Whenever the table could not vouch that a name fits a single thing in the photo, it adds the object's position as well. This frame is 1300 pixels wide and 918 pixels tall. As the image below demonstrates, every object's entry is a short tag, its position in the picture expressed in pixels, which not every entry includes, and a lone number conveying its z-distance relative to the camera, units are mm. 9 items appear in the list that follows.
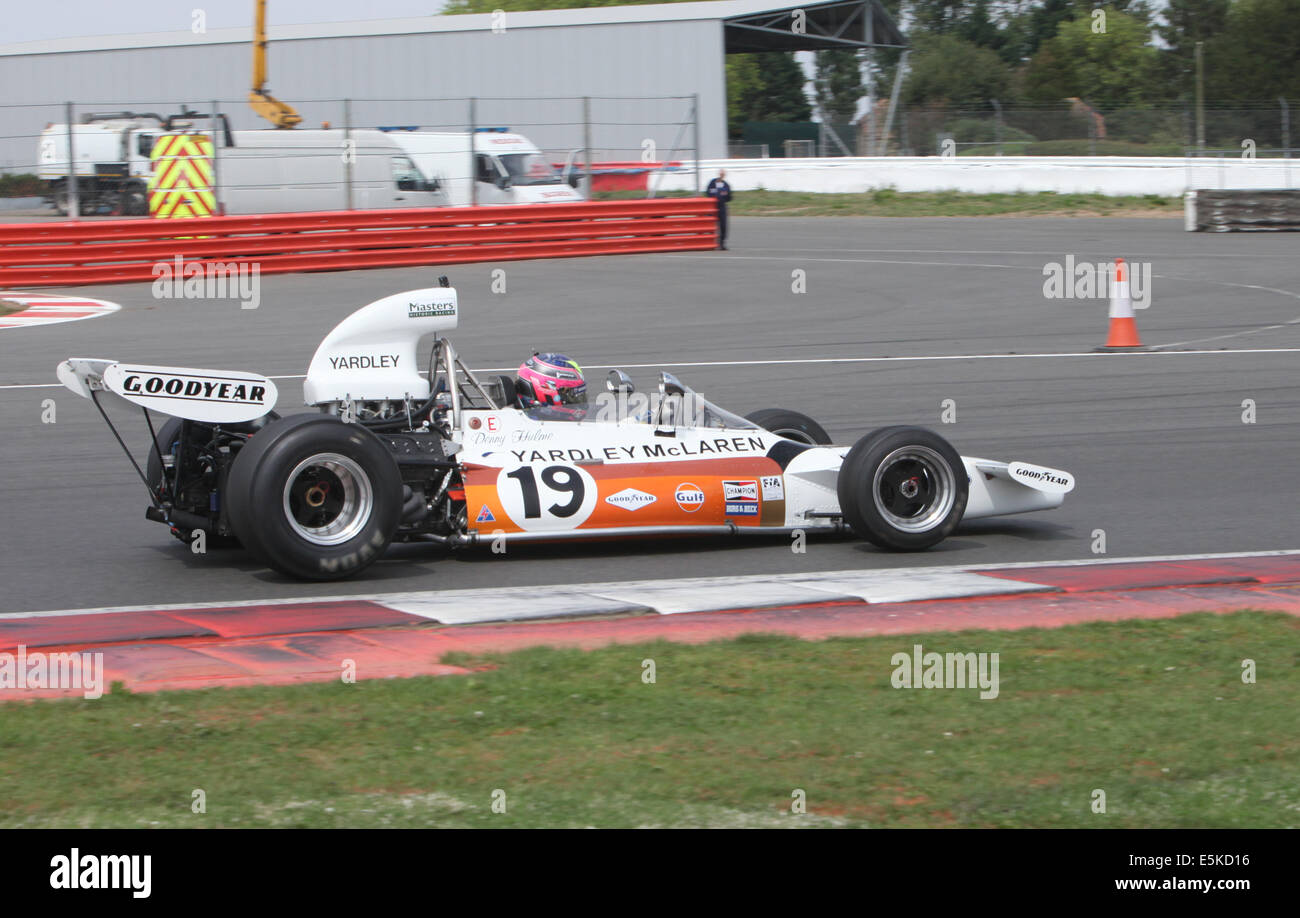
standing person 26578
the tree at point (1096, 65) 78312
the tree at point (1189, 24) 76438
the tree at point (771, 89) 86938
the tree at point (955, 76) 76562
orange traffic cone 15570
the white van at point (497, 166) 29188
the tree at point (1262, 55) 59688
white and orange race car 7508
